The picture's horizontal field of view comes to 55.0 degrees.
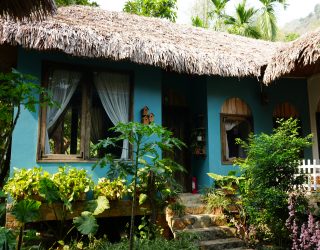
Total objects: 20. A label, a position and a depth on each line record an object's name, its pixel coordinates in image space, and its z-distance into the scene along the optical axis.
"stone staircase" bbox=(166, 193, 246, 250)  4.65
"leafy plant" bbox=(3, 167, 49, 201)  4.22
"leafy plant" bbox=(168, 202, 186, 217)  4.92
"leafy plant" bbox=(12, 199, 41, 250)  3.16
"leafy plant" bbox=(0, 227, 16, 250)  2.74
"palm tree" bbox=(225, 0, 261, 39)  15.73
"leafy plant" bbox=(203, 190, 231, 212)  5.38
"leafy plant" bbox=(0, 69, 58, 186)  3.20
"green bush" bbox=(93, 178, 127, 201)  4.69
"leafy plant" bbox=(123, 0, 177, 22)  12.80
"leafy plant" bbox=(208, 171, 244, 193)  5.82
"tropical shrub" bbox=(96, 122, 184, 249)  3.57
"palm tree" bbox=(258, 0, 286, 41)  15.88
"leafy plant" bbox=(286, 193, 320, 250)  3.73
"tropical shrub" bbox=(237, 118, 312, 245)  4.54
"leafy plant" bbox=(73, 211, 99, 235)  4.09
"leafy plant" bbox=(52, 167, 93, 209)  4.36
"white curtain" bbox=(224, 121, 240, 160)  6.79
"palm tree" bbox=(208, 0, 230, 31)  16.80
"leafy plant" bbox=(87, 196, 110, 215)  4.39
